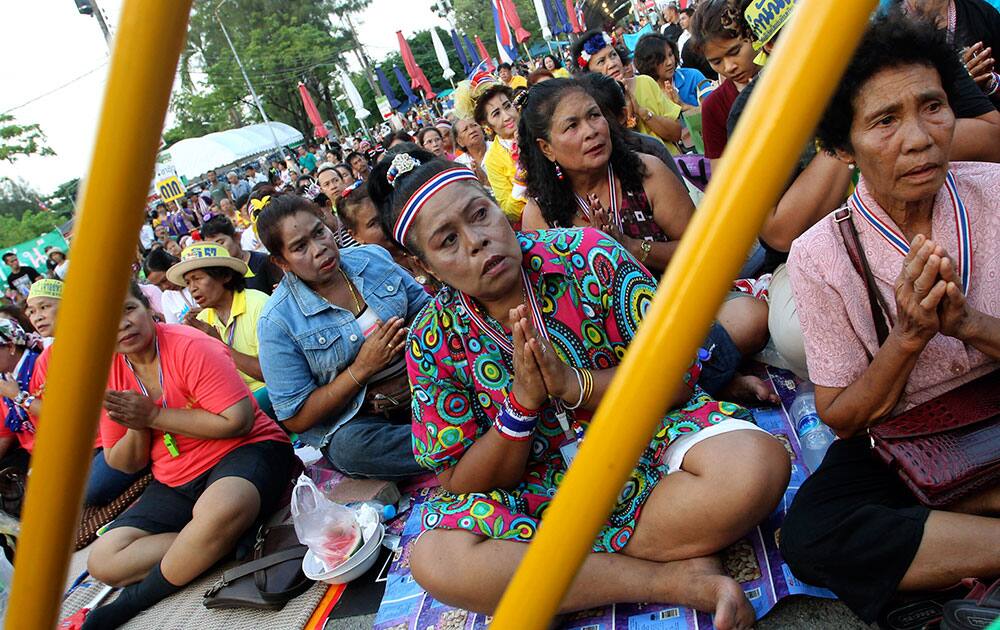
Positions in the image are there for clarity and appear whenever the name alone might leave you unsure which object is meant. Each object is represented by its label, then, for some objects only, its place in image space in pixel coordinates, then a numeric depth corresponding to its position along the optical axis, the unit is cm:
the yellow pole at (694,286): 36
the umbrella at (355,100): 2443
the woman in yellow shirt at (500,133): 515
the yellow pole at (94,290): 40
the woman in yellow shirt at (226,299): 458
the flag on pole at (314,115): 2458
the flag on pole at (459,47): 2804
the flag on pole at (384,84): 2733
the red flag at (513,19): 2198
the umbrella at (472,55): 3102
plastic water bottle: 251
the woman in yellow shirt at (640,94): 534
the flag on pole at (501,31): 2153
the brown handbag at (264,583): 296
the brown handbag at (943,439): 163
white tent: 2891
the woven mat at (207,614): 290
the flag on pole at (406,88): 2972
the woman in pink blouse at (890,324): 166
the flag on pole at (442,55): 2411
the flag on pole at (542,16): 2161
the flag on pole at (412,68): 2611
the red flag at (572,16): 2328
